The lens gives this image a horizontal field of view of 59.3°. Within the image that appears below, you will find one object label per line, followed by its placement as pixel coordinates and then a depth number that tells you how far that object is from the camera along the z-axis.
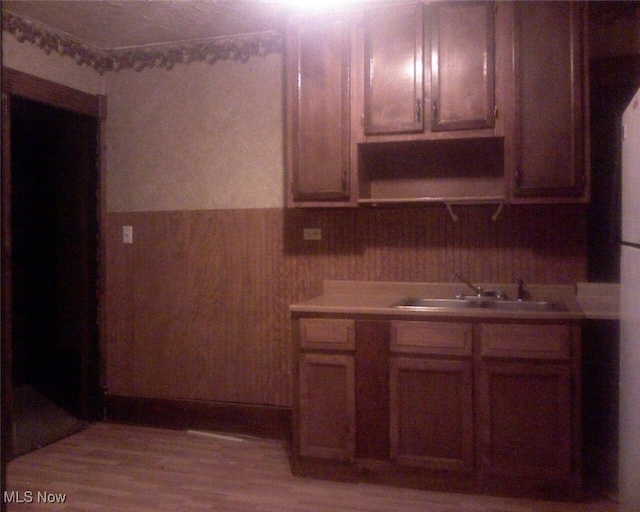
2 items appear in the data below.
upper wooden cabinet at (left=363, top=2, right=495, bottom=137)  2.78
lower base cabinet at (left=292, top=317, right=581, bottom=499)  2.53
